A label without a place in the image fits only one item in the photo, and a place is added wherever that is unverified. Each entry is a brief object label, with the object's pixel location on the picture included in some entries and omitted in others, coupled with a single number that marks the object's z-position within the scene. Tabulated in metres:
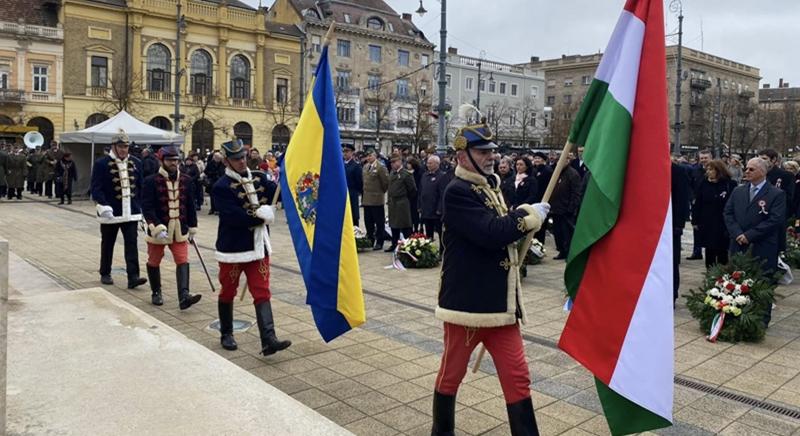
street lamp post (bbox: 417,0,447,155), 19.97
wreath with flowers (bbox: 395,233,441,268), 11.38
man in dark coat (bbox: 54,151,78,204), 23.06
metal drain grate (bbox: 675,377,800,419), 4.97
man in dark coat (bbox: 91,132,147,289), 8.94
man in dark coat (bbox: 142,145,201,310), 7.87
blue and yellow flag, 5.56
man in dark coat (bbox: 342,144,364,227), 15.12
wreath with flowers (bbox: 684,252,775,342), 6.92
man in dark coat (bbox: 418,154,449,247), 12.27
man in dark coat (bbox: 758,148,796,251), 12.23
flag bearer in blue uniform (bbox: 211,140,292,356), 6.14
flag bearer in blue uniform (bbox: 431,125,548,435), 3.85
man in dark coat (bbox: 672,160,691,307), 8.12
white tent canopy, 22.78
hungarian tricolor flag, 3.51
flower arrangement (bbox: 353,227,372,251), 13.41
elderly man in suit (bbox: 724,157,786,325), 7.50
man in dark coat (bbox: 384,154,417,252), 12.95
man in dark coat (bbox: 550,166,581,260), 12.12
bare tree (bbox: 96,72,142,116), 44.62
